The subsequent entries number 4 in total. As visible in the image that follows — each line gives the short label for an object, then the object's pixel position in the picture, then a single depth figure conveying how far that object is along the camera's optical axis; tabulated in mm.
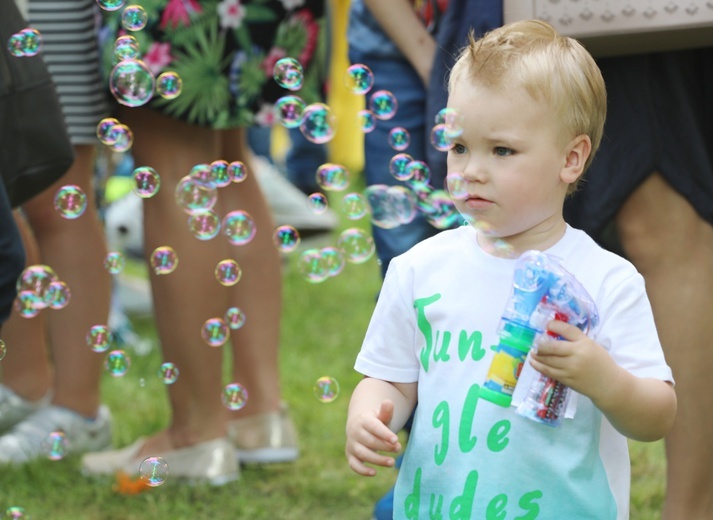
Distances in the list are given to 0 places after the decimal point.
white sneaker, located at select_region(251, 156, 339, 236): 7748
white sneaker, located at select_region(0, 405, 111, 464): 4492
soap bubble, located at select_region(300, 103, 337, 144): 3913
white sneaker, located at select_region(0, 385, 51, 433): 4804
